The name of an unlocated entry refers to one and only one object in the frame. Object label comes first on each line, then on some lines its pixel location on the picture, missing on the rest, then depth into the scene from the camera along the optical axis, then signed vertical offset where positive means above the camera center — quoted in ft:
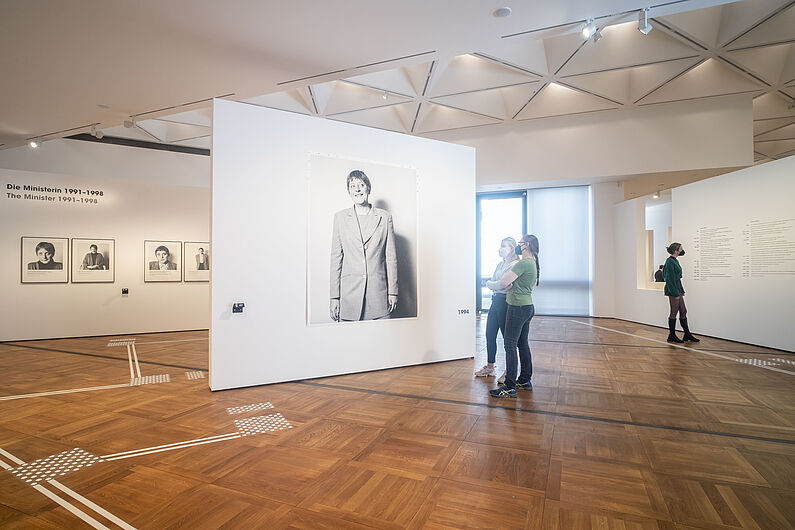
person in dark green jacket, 24.73 -1.14
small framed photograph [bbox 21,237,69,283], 27.89 +0.56
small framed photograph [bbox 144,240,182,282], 31.55 +0.58
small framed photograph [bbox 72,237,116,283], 29.32 +0.58
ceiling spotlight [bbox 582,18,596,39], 13.92 +8.01
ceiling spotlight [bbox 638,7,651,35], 13.25 +7.90
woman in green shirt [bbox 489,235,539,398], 14.38 -1.11
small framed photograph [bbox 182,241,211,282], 33.04 +0.60
